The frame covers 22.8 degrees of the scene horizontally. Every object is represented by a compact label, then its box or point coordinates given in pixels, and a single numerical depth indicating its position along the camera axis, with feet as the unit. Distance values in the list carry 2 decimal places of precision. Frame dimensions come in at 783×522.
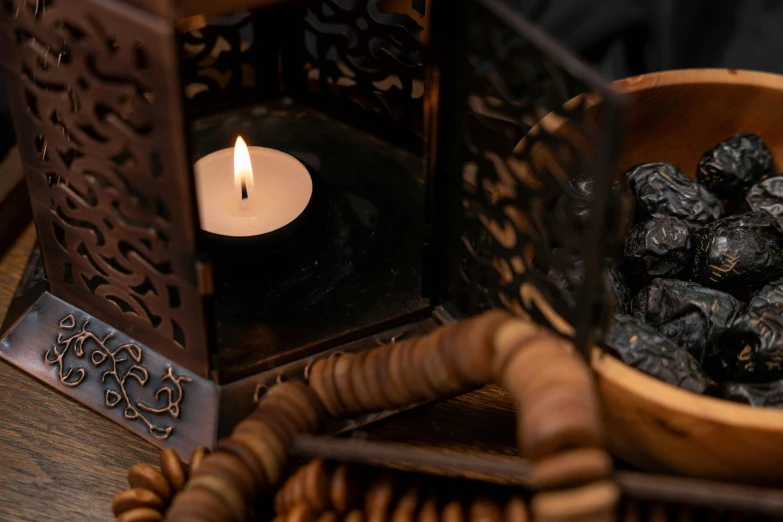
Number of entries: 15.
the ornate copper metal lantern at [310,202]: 1.52
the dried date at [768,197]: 1.75
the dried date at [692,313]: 1.66
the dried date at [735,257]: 1.68
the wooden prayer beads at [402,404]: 1.44
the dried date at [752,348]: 1.61
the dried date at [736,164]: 1.78
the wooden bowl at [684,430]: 1.52
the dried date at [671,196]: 1.75
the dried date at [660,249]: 1.70
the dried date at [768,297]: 1.68
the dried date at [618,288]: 1.68
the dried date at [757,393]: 1.60
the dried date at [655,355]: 1.59
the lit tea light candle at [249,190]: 1.77
